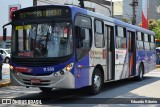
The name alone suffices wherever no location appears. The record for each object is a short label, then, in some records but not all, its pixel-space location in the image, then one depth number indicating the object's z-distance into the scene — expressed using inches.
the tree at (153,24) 2451.3
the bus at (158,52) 1380.8
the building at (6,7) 1939.2
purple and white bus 439.5
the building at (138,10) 2736.2
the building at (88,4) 1904.5
